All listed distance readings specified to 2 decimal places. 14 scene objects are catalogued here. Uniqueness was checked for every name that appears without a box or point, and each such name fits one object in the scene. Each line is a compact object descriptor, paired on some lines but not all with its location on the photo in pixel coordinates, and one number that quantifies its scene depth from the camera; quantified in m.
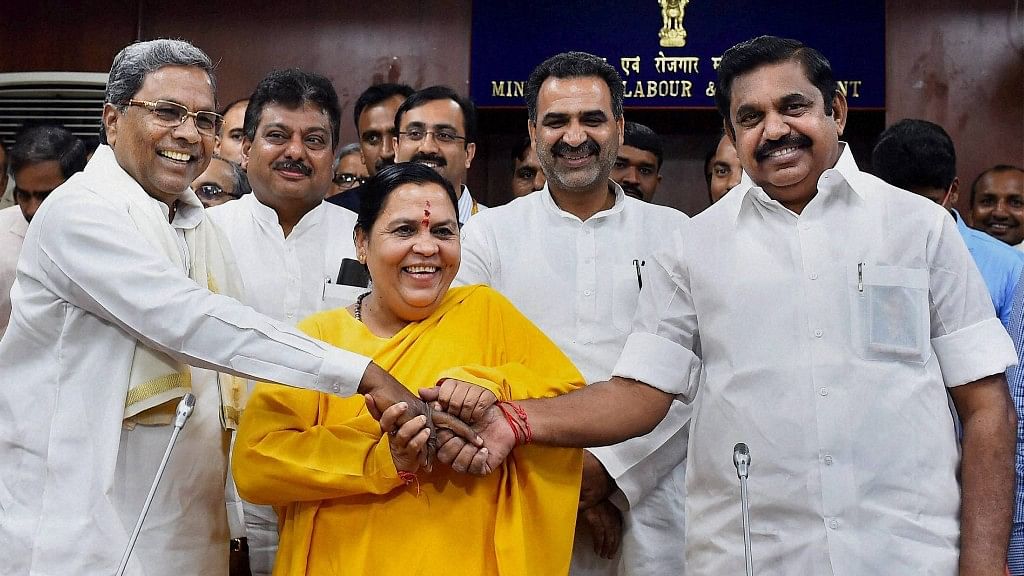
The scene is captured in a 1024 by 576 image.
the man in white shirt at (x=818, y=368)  2.37
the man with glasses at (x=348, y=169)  5.48
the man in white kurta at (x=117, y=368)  2.36
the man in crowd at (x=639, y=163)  4.30
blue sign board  6.77
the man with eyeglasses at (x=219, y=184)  4.50
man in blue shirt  3.77
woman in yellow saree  2.38
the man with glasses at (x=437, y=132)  4.03
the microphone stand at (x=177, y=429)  2.15
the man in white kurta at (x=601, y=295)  3.09
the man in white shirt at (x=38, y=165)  4.56
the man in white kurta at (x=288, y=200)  3.53
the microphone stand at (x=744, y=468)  2.12
